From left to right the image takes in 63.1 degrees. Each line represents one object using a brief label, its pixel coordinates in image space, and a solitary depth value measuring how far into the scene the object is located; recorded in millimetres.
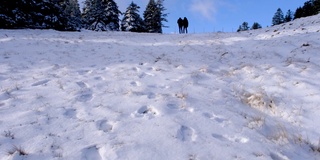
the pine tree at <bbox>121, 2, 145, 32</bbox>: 41031
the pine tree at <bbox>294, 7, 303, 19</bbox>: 67638
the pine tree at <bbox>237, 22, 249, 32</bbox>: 88500
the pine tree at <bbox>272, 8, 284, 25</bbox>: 70062
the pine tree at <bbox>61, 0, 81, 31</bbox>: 41719
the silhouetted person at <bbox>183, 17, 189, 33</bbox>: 26844
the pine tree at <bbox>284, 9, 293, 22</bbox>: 76969
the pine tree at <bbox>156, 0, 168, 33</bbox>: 47531
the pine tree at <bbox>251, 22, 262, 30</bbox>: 86812
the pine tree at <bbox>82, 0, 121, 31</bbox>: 38656
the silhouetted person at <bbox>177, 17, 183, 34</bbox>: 27203
